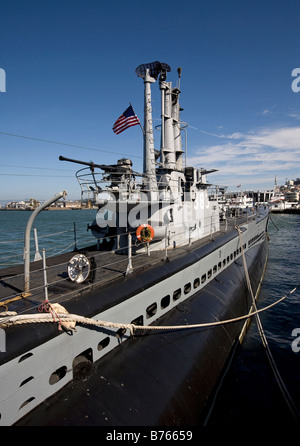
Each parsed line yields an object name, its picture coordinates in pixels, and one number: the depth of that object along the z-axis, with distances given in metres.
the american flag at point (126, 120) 12.40
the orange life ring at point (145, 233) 8.85
